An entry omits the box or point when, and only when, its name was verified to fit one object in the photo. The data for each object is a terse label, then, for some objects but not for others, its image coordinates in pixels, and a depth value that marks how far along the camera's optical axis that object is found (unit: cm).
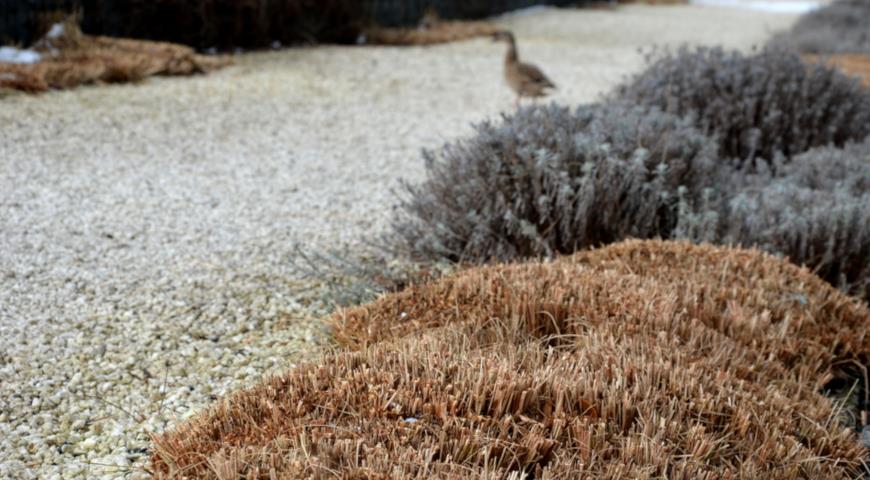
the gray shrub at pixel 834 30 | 1218
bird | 744
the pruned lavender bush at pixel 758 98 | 621
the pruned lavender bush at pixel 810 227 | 413
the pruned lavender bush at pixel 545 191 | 414
